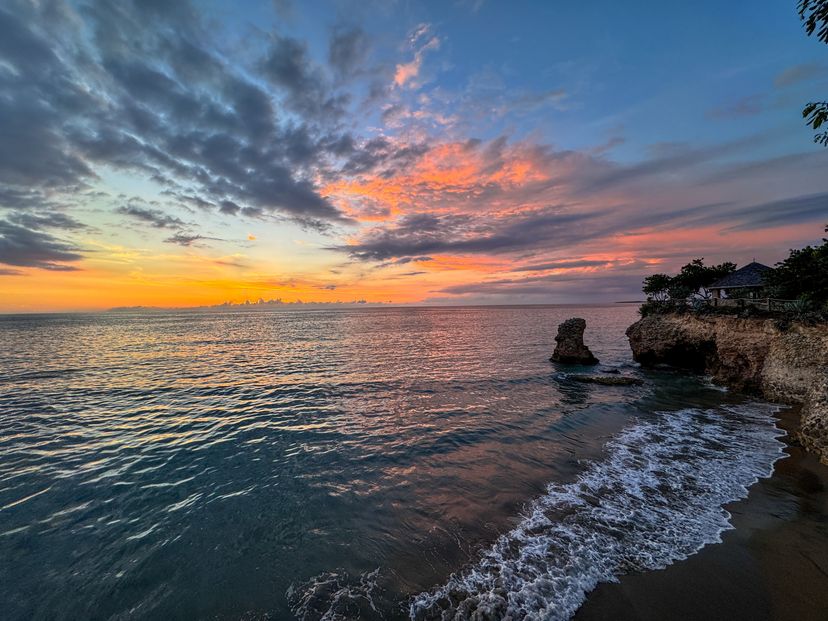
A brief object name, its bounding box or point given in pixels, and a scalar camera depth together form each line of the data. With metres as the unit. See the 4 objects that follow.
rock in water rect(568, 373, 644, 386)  26.45
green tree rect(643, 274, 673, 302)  52.06
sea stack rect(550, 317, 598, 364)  35.84
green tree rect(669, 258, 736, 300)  46.83
